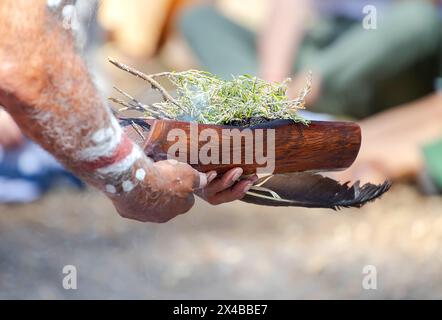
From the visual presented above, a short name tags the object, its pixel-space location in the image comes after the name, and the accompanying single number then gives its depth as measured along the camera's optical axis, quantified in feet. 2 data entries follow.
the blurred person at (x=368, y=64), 17.77
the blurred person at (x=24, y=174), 16.10
